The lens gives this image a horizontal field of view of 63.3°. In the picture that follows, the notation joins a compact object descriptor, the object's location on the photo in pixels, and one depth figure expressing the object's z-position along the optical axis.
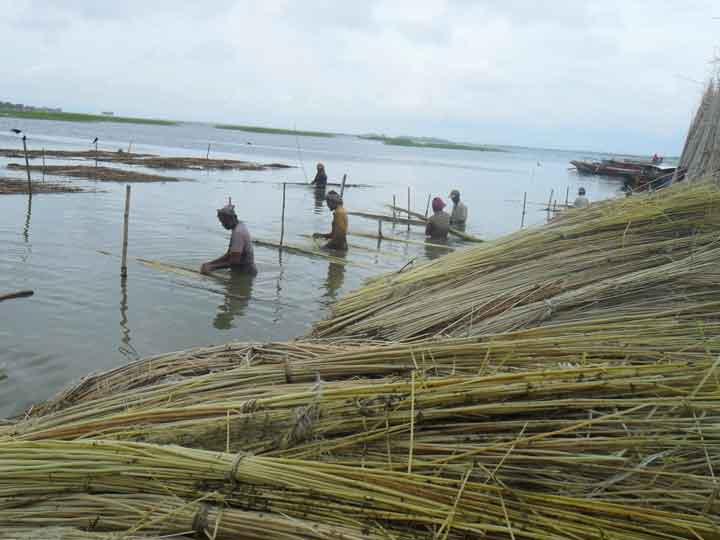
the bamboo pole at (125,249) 8.91
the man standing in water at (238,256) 9.13
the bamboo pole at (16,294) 5.50
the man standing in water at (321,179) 23.94
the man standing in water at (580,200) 13.08
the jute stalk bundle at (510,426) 2.21
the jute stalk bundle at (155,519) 2.14
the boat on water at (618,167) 38.92
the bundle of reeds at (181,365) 3.61
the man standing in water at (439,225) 14.48
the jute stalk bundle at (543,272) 4.05
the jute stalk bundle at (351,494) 2.03
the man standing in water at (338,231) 11.95
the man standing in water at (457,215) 16.88
